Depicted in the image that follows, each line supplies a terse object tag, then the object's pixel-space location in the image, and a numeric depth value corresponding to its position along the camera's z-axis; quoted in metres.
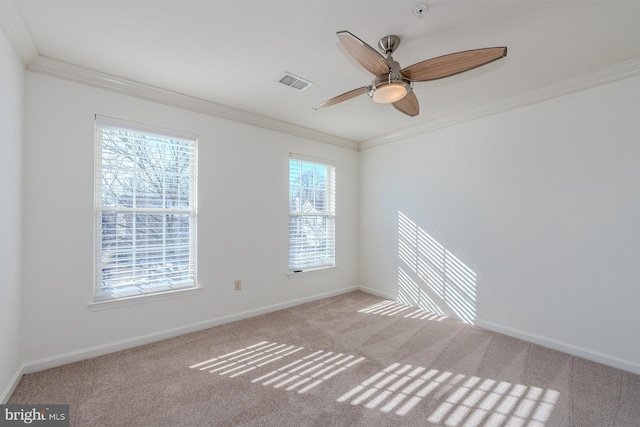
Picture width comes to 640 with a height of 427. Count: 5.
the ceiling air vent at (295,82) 2.56
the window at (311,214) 4.00
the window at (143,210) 2.57
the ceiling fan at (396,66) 1.60
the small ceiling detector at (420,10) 1.69
